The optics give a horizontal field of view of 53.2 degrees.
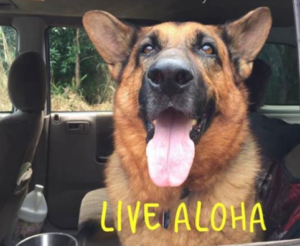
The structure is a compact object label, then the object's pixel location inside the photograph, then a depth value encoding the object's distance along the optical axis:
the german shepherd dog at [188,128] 0.37
